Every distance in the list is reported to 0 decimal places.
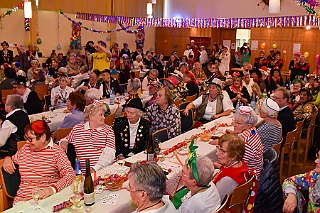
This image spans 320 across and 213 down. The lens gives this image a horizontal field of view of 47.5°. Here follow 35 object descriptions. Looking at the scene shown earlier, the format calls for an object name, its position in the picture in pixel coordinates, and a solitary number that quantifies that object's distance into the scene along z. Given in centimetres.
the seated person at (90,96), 599
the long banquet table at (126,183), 269
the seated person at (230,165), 299
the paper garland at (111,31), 1394
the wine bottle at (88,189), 271
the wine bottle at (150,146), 374
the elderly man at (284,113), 534
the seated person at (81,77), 826
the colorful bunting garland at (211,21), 1224
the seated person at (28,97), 632
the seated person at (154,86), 662
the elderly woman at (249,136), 373
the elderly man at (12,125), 441
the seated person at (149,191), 235
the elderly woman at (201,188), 257
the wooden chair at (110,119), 565
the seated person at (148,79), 782
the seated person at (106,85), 743
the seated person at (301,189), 294
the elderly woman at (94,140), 378
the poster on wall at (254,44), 1568
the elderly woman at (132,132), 437
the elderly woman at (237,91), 718
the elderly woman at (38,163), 318
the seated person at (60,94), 667
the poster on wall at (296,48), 1466
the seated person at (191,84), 787
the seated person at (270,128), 449
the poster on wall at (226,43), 1707
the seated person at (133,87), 693
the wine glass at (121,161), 357
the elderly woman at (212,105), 603
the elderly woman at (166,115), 504
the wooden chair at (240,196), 275
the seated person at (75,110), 491
